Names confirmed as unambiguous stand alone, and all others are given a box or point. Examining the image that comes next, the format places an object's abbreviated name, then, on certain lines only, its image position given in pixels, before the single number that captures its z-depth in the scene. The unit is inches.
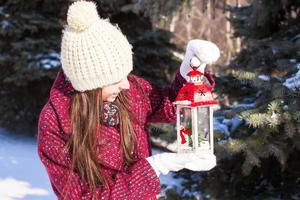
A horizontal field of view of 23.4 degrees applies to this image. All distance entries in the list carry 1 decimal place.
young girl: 91.4
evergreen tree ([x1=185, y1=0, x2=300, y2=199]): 129.4
